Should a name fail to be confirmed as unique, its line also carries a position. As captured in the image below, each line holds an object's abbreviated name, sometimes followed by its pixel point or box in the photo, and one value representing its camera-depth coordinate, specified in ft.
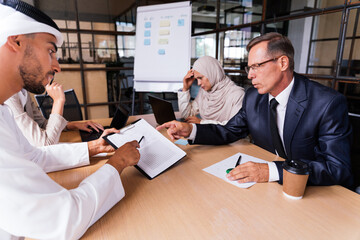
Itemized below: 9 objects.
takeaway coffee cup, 2.66
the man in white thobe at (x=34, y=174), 1.87
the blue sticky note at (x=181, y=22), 9.46
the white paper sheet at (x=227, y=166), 3.09
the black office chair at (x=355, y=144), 4.26
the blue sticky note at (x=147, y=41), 10.18
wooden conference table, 2.23
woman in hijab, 7.52
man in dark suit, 3.18
